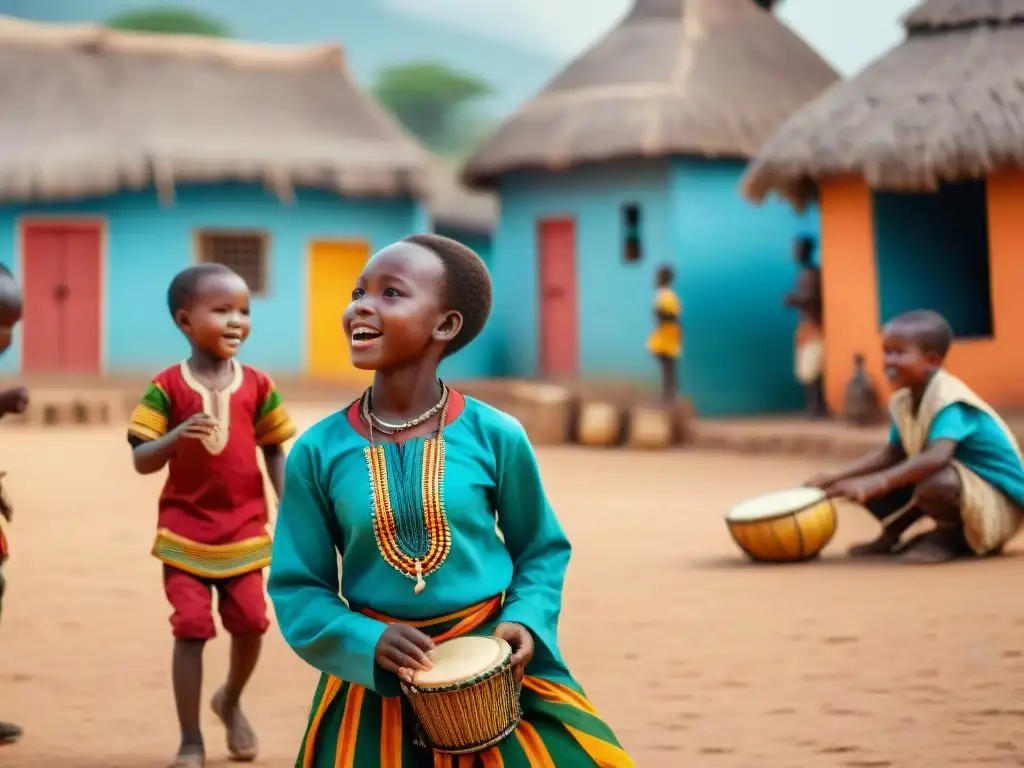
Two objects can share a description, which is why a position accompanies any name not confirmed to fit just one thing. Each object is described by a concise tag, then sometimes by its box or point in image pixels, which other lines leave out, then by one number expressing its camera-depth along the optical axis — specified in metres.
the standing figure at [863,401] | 13.30
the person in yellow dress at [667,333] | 15.76
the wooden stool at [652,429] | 14.95
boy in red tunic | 3.90
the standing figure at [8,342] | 4.16
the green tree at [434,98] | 59.78
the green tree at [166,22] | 57.16
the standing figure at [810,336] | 14.78
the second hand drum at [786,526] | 7.11
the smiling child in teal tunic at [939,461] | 6.73
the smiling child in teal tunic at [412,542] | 2.51
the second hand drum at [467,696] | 2.36
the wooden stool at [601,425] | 15.41
